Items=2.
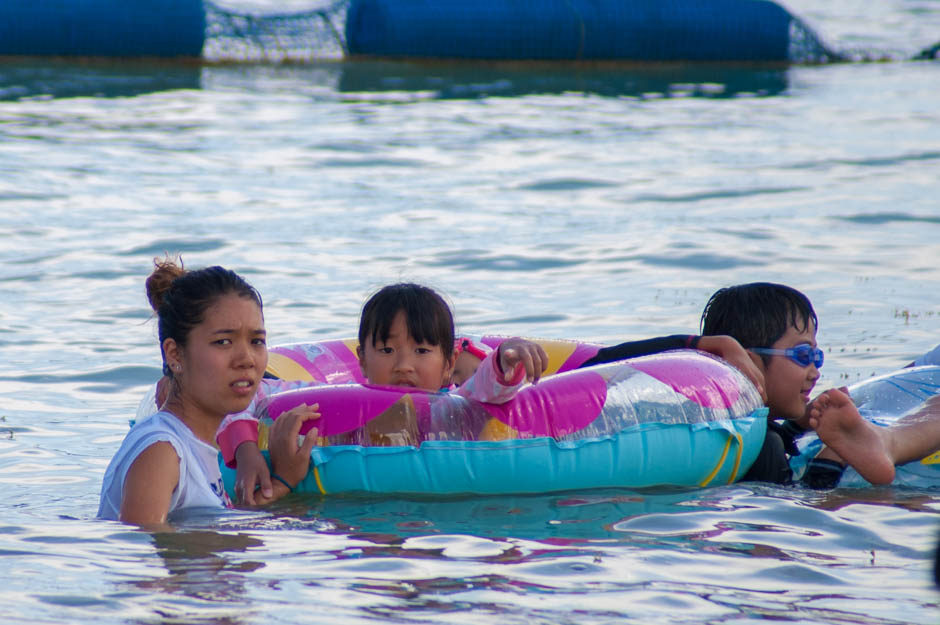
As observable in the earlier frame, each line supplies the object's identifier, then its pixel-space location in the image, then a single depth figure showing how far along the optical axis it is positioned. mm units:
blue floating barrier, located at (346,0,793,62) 33000
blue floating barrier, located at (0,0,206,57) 30078
